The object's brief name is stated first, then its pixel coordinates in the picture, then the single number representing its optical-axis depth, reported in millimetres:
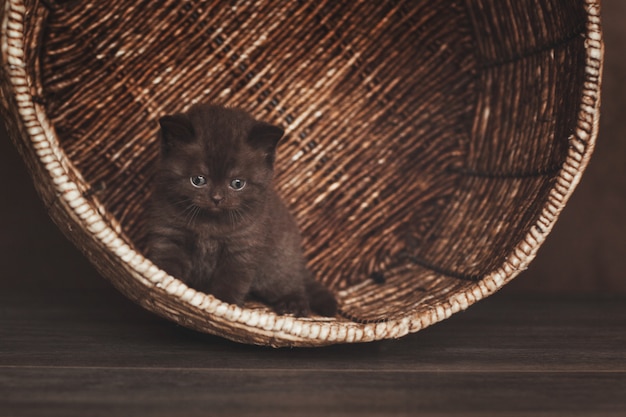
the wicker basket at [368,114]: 629
